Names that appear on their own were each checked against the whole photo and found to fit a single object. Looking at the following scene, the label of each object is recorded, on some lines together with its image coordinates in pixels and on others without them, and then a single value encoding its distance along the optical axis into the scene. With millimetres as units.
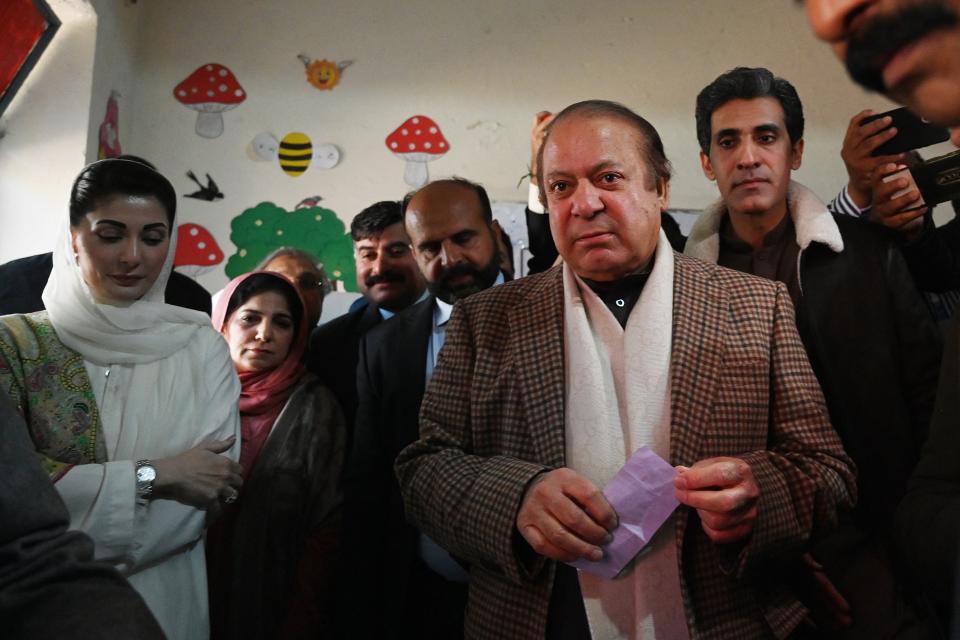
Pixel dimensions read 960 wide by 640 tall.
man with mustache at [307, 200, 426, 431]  2531
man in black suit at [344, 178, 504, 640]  1940
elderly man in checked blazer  1266
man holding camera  553
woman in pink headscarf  1982
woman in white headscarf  1520
